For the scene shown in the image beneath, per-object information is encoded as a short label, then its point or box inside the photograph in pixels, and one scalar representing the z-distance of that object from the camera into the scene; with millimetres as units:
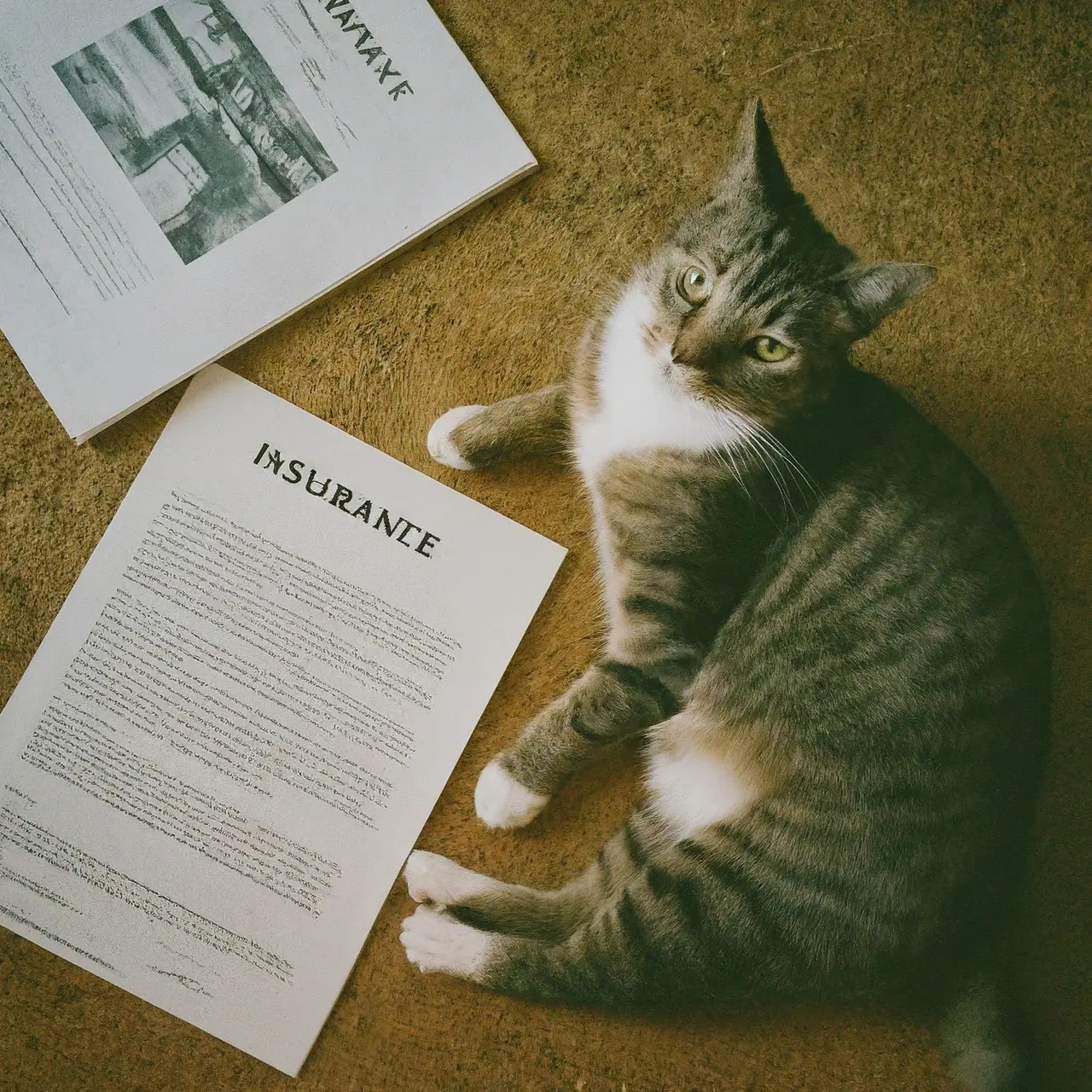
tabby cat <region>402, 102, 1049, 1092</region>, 689
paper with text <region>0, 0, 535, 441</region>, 843
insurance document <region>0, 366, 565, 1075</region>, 811
